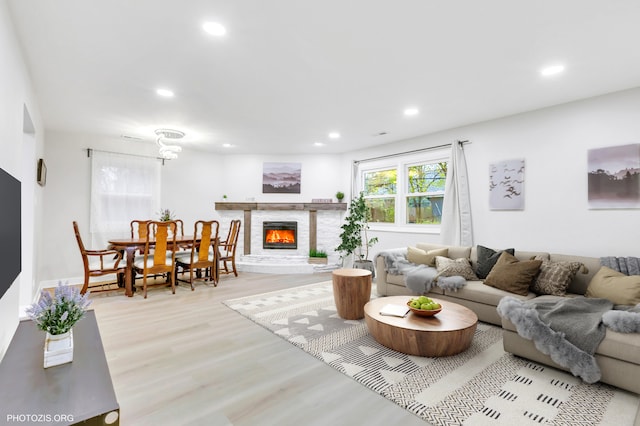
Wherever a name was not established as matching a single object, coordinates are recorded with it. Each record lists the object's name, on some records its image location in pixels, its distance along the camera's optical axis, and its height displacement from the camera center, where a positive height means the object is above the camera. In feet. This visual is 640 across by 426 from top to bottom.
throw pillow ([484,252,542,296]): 10.39 -2.11
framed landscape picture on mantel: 22.23 +2.72
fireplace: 22.20 -1.47
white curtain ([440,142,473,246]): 14.75 +0.52
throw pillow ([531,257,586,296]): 9.97 -2.08
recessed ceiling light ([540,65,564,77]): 9.06 +4.43
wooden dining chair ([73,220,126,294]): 13.07 -2.41
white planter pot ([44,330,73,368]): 4.60 -2.08
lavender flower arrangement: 4.86 -1.58
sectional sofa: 6.58 -2.81
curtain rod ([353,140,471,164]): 15.63 +3.68
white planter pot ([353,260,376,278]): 17.21 -2.83
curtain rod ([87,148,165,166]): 16.99 +3.64
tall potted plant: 18.36 -0.96
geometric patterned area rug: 5.82 -3.81
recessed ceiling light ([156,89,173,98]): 10.91 +4.49
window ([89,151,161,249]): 17.21 +1.32
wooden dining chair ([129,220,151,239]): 17.25 -0.86
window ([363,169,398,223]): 19.13 +1.41
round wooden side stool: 10.89 -2.83
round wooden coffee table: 7.87 -3.10
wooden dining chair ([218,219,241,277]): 17.92 -1.70
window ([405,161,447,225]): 16.57 +1.32
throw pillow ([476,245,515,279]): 11.98 -1.76
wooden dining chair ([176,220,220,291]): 15.43 -2.21
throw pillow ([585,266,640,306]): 8.32 -2.06
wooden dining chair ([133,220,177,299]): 13.73 -2.11
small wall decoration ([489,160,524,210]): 13.08 +1.35
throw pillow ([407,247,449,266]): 13.69 -1.84
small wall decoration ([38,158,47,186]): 12.91 +1.86
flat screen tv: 4.66 -0.25
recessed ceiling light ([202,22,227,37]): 7.09 +4.46
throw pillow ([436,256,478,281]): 11.95 -2.14
